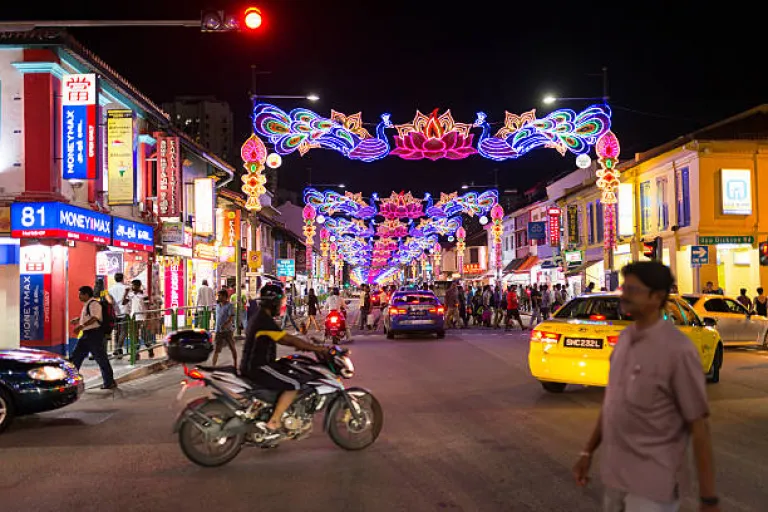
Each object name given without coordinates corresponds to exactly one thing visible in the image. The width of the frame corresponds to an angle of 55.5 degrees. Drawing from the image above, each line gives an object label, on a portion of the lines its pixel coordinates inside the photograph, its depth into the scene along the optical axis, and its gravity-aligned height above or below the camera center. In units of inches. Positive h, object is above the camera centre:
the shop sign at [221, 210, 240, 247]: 1449.6 +106.7
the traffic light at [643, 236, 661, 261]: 833.8 +28.1
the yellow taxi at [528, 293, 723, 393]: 412.2 -38.9
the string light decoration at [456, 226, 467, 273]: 2167.1 +99.4
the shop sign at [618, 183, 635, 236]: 1389.0 +124.9
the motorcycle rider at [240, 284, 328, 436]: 287.6 -33.3
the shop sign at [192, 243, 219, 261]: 1213.3 +48.8
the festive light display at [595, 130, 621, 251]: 953.5 +139.4
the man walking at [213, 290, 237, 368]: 649.6 -38.8
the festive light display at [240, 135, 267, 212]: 983.6 +153.4
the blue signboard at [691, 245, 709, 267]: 978.1 +22.1
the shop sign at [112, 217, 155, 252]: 833.5 +56.8
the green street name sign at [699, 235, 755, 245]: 1130.9 +48.1
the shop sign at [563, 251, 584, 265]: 1600.6 +35.6
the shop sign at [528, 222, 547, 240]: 1797.5 +108.6
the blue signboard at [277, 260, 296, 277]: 1861.5 +27.0
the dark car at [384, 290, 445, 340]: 965.8 -54.0
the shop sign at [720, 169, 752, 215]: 1125.7 +123.4
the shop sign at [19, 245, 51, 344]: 676.1 -4.9
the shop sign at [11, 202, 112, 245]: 667.4 +57.6
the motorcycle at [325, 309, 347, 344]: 859.4 -54.6
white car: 746.2 -51.2
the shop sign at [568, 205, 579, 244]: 1727.4 +114.8
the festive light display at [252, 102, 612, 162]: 944.3 +186.9
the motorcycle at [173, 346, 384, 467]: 282.5 -53.8
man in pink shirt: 121.6 -24.2
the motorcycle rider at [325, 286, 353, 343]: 873.8 -30.7
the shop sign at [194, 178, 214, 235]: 1162.0 +120.0
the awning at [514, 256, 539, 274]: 2138.3 +29.7
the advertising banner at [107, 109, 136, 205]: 765.3 +127.4
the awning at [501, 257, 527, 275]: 2265.0 +29.9
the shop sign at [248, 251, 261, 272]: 1145.4 +31.7
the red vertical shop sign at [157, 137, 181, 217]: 900.0 +129.4
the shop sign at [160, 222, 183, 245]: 1002.7 +65.4
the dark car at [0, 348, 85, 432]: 364.5 -52.2
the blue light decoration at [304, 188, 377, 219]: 1669.5 +176.9
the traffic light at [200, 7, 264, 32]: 449.7 +161.3
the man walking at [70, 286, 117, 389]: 488.1 -34.1
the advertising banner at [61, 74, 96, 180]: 679.1 +141.8
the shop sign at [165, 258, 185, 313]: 1105.9 -3.7
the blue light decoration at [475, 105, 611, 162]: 953.5 +187.7
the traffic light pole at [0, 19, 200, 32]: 470.9 +167.9
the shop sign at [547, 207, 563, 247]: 1740.9 +114.0
